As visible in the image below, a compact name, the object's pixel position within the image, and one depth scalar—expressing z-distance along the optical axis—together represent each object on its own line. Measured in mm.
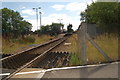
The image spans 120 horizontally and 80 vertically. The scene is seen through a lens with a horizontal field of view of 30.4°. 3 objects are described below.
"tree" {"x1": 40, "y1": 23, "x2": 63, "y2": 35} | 114612
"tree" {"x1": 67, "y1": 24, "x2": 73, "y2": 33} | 121375
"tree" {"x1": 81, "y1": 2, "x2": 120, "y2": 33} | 12156
